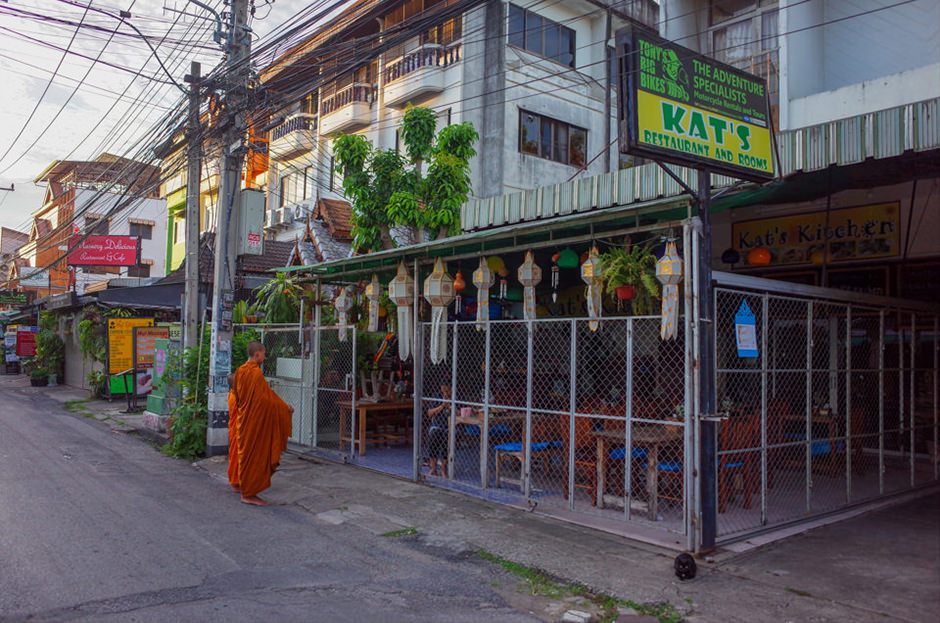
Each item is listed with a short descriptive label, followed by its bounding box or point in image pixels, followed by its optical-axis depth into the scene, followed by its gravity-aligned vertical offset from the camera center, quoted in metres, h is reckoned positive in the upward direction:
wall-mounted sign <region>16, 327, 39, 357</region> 29.11 -0.67
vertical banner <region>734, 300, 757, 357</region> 6.23 +0.05
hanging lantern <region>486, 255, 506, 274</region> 9.09 +0.91
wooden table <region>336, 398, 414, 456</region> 10.56 -1.26
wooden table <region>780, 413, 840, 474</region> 8.23 -1.16
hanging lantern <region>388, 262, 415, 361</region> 9.40 +0.44
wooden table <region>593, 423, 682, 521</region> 6.85 -1.09
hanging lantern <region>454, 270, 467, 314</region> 9.56 +0.68
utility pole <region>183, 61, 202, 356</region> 12.11 +1.63
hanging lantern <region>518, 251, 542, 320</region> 8.12 +0.63
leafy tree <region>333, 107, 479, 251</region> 14.20 +3.14
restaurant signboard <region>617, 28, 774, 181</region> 5.54 +1.92
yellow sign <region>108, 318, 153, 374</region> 19.47 -0.44
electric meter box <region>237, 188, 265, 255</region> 11.26 +1.75
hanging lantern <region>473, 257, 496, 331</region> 8.56 +0.59
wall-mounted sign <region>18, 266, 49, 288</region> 36.56 +2.43
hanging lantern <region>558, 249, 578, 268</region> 8.57 +0.93
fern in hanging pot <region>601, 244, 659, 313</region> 7.12 +0.60
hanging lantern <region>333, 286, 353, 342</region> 10.89 +0.42
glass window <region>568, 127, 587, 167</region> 20.67 +5.55
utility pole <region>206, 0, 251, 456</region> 10.68 +1.70
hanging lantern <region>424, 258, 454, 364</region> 8.83 +0.41
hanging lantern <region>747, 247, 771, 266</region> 9.23 +1.05
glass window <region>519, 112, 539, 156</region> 19.36 +5.58
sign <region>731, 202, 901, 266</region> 10.59 +1.64
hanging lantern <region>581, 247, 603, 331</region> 7.12 +0.55
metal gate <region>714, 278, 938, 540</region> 7.19 -0.95
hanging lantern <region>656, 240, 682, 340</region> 6.11 +0.43
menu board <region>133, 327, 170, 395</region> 18.38 -0.65
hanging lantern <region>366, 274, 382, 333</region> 10.22 +0.46
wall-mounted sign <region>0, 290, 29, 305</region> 36.20 +1.50
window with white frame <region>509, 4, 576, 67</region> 19.31 +8.50
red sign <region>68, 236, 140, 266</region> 25.08 +2.79
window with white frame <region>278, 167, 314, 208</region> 25.02 +5.28
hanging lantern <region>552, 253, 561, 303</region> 8.54 +0.80
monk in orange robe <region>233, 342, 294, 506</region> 8.09 -1.16
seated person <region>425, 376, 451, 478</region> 8.93 -1.35
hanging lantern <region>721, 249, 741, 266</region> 10.56 +1.20
